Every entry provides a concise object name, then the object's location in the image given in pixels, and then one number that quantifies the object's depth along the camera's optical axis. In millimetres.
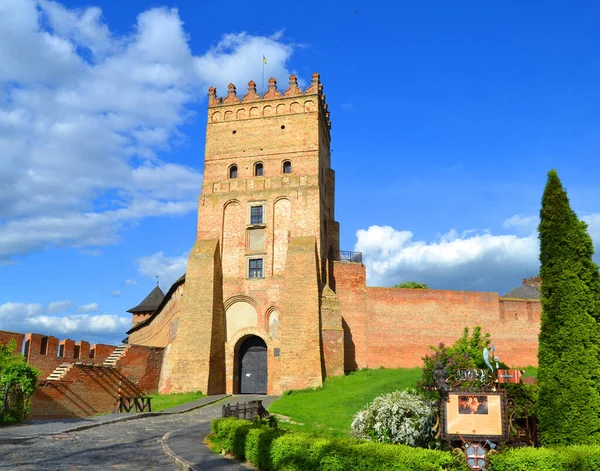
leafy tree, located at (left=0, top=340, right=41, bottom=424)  20188
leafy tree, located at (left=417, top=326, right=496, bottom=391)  16873
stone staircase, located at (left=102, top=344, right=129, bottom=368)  29312
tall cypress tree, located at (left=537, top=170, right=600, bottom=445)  12023
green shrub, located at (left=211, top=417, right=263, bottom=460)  12469
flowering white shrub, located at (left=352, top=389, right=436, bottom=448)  13039
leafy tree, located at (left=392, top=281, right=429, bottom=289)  45319
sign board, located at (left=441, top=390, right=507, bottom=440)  9906
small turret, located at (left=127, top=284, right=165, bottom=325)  49031
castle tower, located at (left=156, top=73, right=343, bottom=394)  29219
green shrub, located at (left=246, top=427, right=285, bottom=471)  11297
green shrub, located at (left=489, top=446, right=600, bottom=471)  9266
